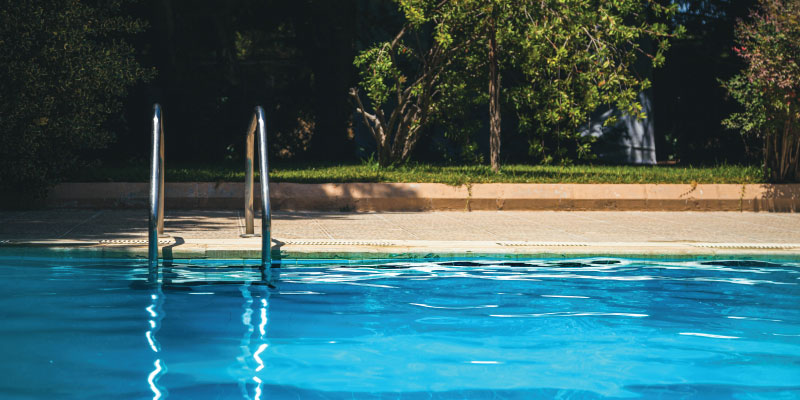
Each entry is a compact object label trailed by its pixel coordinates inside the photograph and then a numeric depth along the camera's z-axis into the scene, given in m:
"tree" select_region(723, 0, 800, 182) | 14.15
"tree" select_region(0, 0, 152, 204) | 11.80
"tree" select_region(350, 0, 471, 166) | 15.84
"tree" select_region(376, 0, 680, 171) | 15.04
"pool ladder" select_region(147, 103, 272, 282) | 7.58
